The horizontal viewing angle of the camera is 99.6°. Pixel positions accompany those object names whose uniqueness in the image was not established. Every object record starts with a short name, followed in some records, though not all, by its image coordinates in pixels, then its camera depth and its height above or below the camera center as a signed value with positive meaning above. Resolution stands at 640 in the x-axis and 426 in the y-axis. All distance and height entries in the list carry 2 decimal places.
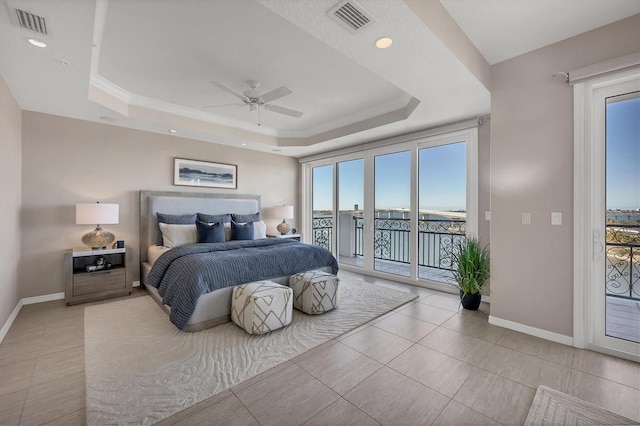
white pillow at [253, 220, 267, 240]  5.13 -0.32
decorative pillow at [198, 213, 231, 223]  4.70 -0.10
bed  2.83 -0.47
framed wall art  4.84 +0.74
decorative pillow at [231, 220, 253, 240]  4.66 -0.33
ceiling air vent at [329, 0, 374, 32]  1.71 +1.31
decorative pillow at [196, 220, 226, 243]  4.27 -0.33
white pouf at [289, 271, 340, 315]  3.15 -0.95
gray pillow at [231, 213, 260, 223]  5.16 -0.10
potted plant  3.38 -0.77
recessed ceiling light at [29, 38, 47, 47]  2.07 +1.32
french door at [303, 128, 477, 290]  4.14 +0.15
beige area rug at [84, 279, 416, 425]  1.76 -1.22
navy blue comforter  2.75 -0.64
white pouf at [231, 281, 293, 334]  2.64 -0.95
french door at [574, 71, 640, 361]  2.32 -0.04
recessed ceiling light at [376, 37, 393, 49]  2.06 +1.32
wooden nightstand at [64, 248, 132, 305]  3.50 -0.86
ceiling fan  2.91 +1.33
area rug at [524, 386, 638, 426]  1.60 -1.24
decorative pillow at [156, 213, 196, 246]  4.45 -0.11
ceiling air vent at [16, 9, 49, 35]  1.81 +1.33
